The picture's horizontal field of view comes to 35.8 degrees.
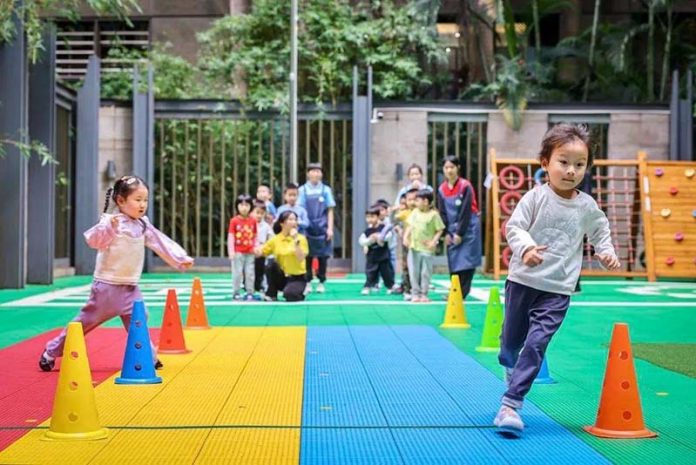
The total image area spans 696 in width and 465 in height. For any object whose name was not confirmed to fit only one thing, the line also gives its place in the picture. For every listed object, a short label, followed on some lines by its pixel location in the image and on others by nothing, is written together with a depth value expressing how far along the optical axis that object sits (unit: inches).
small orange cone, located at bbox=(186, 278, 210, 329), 400.8
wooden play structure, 737.0
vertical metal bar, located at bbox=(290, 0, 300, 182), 781.3
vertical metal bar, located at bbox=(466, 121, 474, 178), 802.2
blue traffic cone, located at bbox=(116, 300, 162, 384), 264.8
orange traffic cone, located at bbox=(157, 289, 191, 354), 328.8
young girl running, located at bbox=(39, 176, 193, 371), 289.9
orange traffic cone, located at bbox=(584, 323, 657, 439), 199.9
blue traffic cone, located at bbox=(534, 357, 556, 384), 268.4
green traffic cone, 332.8
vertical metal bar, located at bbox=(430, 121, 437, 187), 800.9
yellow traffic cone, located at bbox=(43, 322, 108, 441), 192.9
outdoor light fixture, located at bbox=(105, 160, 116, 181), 798.5
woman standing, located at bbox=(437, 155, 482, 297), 498.0
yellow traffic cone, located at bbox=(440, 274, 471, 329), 406.3
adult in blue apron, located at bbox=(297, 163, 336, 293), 605.0
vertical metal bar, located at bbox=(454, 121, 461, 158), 798.8
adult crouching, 522.6
